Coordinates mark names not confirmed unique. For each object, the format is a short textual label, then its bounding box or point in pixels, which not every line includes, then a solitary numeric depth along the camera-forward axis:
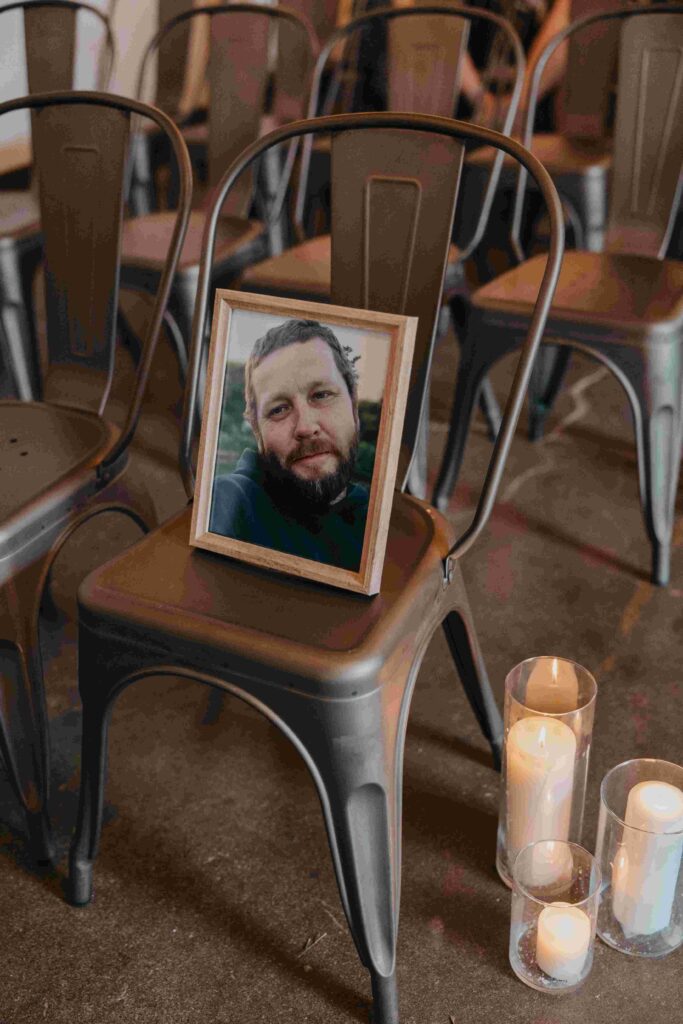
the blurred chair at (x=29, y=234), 1.86
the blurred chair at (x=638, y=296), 1.50
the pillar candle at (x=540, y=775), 1.06
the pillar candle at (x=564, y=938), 1.00
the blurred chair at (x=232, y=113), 1.88
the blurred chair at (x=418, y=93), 1.69
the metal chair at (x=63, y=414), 1.11
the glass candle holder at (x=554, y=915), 1.00
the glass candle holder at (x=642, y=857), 1.01
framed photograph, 0.93
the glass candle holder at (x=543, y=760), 1.06
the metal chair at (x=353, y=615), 0.90
